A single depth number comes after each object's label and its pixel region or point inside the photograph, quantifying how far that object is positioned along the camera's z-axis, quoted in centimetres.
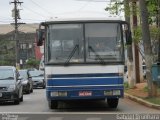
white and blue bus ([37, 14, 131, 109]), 1811
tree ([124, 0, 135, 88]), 3142
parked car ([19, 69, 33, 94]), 3242
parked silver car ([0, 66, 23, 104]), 2248
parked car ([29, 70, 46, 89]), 4291
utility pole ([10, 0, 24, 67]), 6638
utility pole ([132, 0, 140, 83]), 3878
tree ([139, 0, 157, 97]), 2250
